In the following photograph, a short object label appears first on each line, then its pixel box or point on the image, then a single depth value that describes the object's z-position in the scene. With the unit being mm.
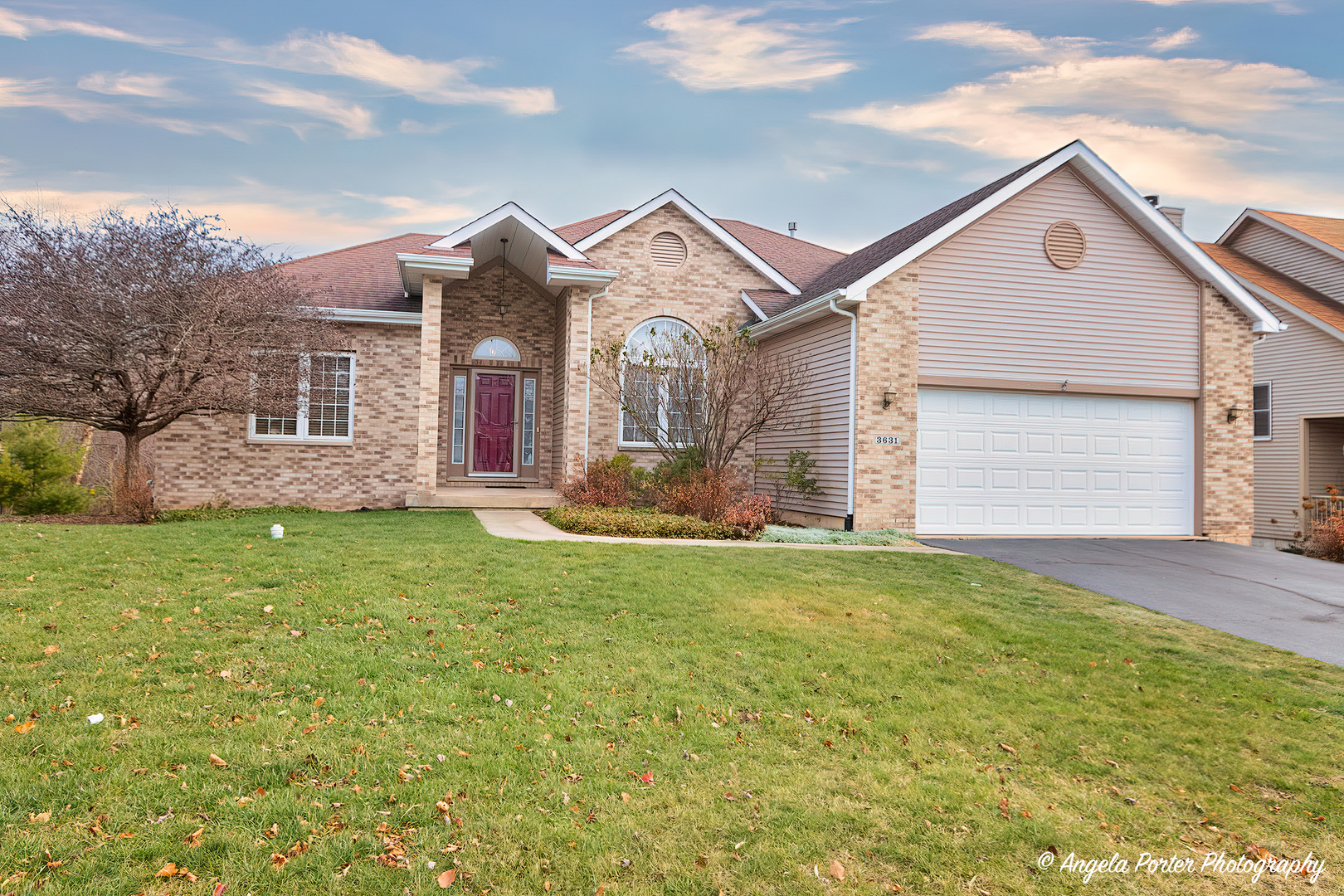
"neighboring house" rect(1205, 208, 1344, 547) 16875
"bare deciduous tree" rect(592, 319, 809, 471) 12945
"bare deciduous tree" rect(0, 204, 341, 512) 10914
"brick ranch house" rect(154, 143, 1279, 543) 12461
